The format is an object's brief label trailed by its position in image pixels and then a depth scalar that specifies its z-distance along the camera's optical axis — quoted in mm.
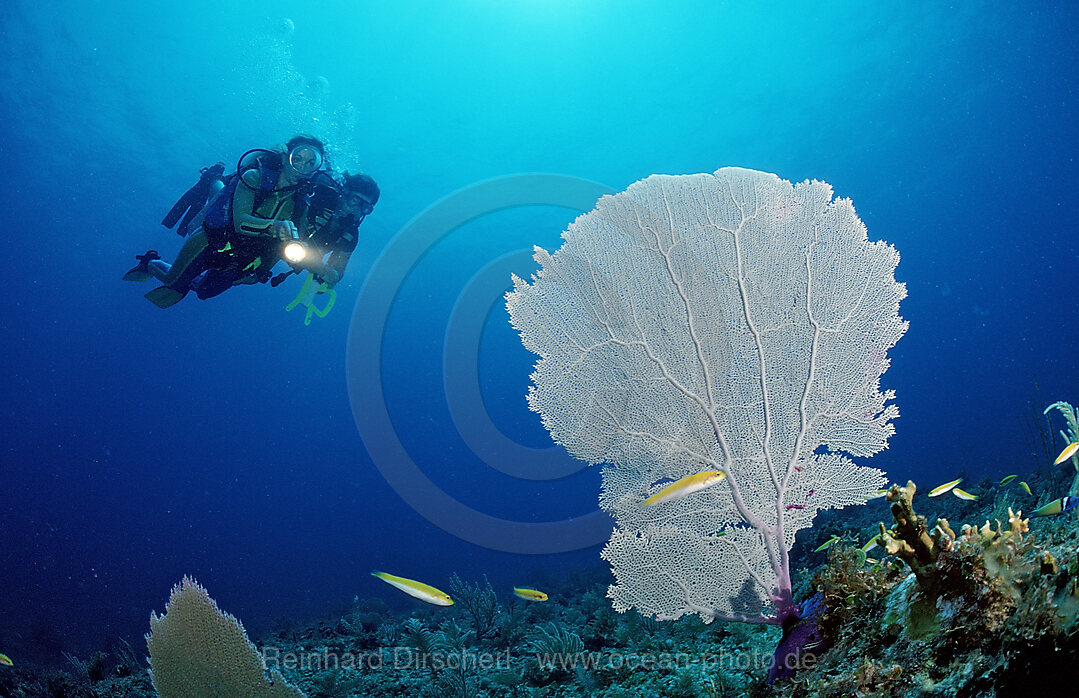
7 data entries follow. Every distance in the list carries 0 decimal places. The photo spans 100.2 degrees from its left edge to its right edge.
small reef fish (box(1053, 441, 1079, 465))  2877
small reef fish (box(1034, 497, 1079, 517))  2420
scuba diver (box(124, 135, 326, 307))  7000
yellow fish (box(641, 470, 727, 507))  2605
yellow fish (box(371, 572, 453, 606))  2826
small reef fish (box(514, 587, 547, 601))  3738
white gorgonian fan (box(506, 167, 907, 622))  3232
